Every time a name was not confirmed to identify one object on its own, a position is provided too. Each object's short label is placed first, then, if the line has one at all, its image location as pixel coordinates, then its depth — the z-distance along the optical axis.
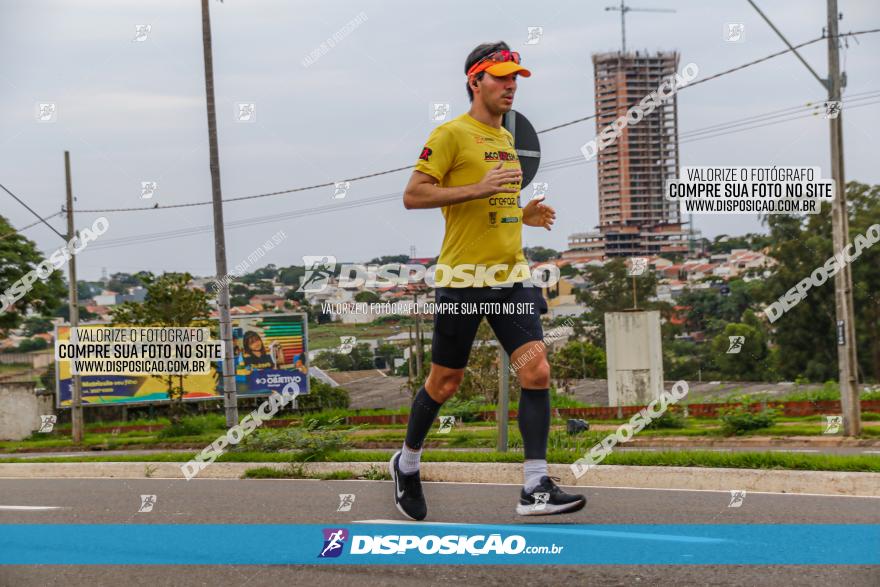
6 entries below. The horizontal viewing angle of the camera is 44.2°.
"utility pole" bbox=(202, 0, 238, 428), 17.69
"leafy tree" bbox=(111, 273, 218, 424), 35.06
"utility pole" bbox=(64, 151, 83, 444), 36.72
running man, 5.30
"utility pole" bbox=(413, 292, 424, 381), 38.53
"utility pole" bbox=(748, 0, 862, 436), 21.16
